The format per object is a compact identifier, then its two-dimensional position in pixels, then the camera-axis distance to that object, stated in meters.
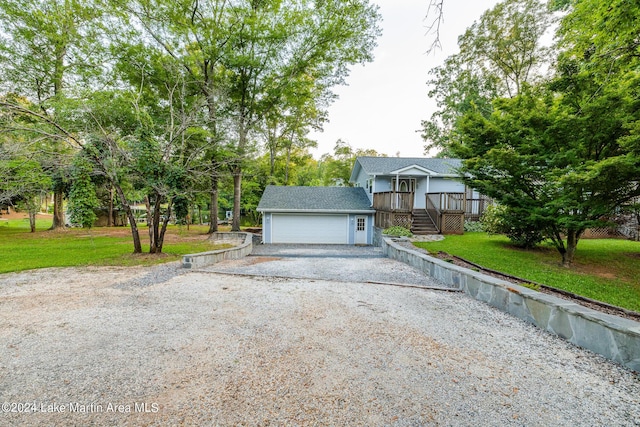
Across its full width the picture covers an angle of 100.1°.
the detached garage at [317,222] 16.17
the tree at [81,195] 8.12
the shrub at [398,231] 12.67
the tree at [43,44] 14.61
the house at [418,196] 14.00
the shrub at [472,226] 15.28
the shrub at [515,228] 8.51
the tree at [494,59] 18.86
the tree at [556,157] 6.04
